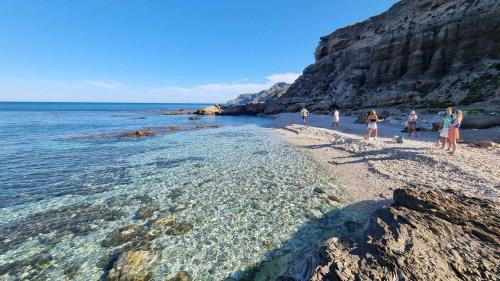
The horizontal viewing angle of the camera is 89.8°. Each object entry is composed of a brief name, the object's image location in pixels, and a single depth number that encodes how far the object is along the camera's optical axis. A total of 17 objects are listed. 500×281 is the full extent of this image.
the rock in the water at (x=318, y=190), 10.64
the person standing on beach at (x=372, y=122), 18.12
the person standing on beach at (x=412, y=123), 20.41
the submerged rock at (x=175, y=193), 10.72
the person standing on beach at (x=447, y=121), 13.92
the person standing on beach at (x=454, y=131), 13.18
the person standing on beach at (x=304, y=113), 37.34
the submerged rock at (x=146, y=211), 8.91
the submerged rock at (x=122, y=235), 7.34
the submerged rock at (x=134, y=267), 5.91
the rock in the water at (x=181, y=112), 86.44
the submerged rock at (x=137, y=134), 30.80
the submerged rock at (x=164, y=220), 8.35
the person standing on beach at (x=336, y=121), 29.15
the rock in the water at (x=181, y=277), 5.88
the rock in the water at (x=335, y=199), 9.62
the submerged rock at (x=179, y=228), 7.85
